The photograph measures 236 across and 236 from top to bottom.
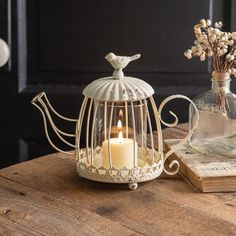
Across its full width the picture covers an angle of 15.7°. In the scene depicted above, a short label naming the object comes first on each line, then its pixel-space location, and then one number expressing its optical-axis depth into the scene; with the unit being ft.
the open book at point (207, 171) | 4.20
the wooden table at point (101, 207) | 3.81
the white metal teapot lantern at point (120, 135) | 4.18
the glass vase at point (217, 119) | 4.52
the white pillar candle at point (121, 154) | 4.23
